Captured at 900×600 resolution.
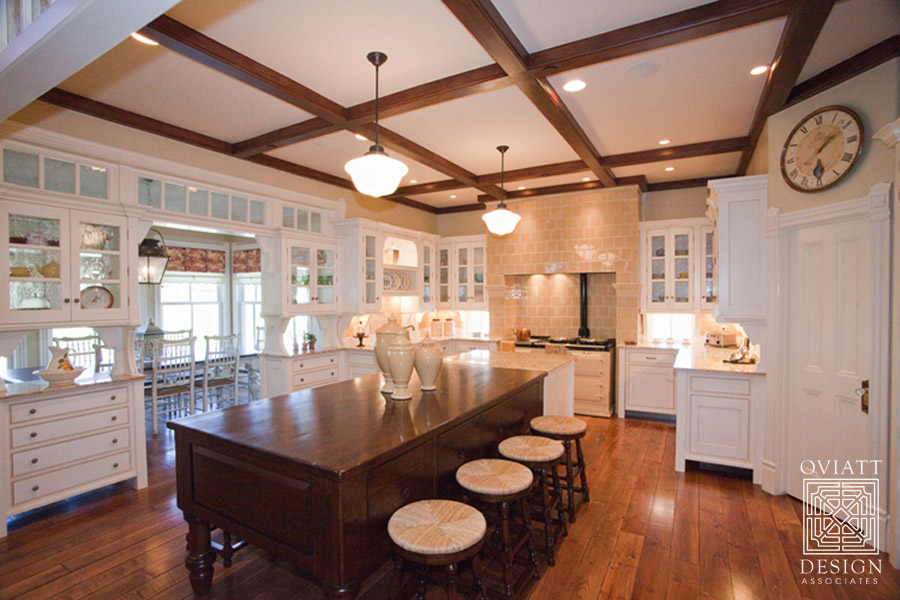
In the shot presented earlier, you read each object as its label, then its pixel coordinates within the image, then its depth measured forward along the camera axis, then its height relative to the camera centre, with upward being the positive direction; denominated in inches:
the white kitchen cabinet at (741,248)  136.0 +14.0
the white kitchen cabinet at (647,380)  200.4 -40.6
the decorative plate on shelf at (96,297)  125.4 -0.8
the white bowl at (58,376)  120.4 -22.6
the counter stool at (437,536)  63.2 -35.9
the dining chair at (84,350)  212.5 -27.1
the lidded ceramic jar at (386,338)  98.9 -10.1
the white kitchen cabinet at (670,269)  207.2 +11.4
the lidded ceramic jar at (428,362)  103.7 -16.2
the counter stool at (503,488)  82.0 -36.3
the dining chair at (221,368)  203.6 -35.9
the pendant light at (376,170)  100.2 +28.6
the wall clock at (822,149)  106.2 +36.8
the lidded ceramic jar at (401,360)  96.3 -14.6
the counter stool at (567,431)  114.8 -36.1
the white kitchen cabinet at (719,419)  137.7 -40.8
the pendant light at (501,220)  159.8 +27.0
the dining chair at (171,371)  187.2 -33.6
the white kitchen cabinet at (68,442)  110.2 -40.3
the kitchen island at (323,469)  63.0 -28.9
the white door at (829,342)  106.2 -12.9
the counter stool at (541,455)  97.2 -36.1
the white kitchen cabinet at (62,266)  113.4 +7.9
